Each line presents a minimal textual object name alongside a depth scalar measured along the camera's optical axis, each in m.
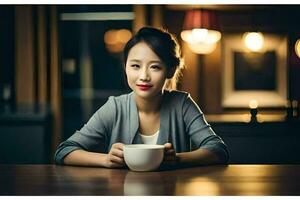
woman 2.04
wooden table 1.60
